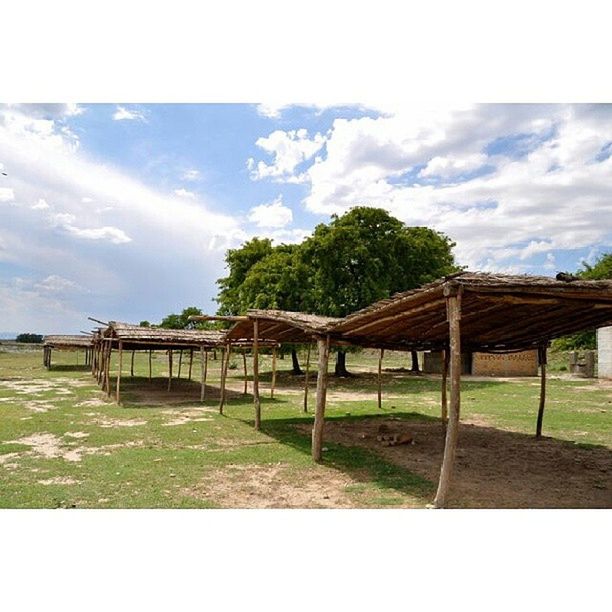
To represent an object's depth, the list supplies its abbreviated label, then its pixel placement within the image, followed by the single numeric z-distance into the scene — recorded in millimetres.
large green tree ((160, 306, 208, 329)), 56025
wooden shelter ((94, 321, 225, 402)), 17000
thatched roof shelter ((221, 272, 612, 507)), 6184
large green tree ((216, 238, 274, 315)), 32688
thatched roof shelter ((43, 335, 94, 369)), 34906
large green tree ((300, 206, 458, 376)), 25469
